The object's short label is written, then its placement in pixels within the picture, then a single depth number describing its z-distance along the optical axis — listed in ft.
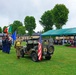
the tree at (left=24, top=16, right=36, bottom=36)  123.02
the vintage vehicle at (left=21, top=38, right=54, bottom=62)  19.96
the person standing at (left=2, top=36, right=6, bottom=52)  29.69
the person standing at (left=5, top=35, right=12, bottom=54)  28.25
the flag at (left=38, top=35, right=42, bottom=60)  19.43
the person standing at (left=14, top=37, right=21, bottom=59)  21.81
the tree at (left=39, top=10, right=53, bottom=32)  102.31
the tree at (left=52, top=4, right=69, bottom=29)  77.76
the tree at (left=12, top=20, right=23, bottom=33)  153.41
